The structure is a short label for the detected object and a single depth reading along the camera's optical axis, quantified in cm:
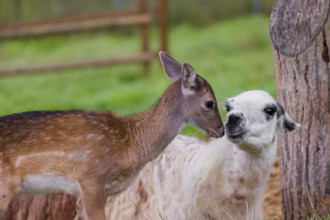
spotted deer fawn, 1271
